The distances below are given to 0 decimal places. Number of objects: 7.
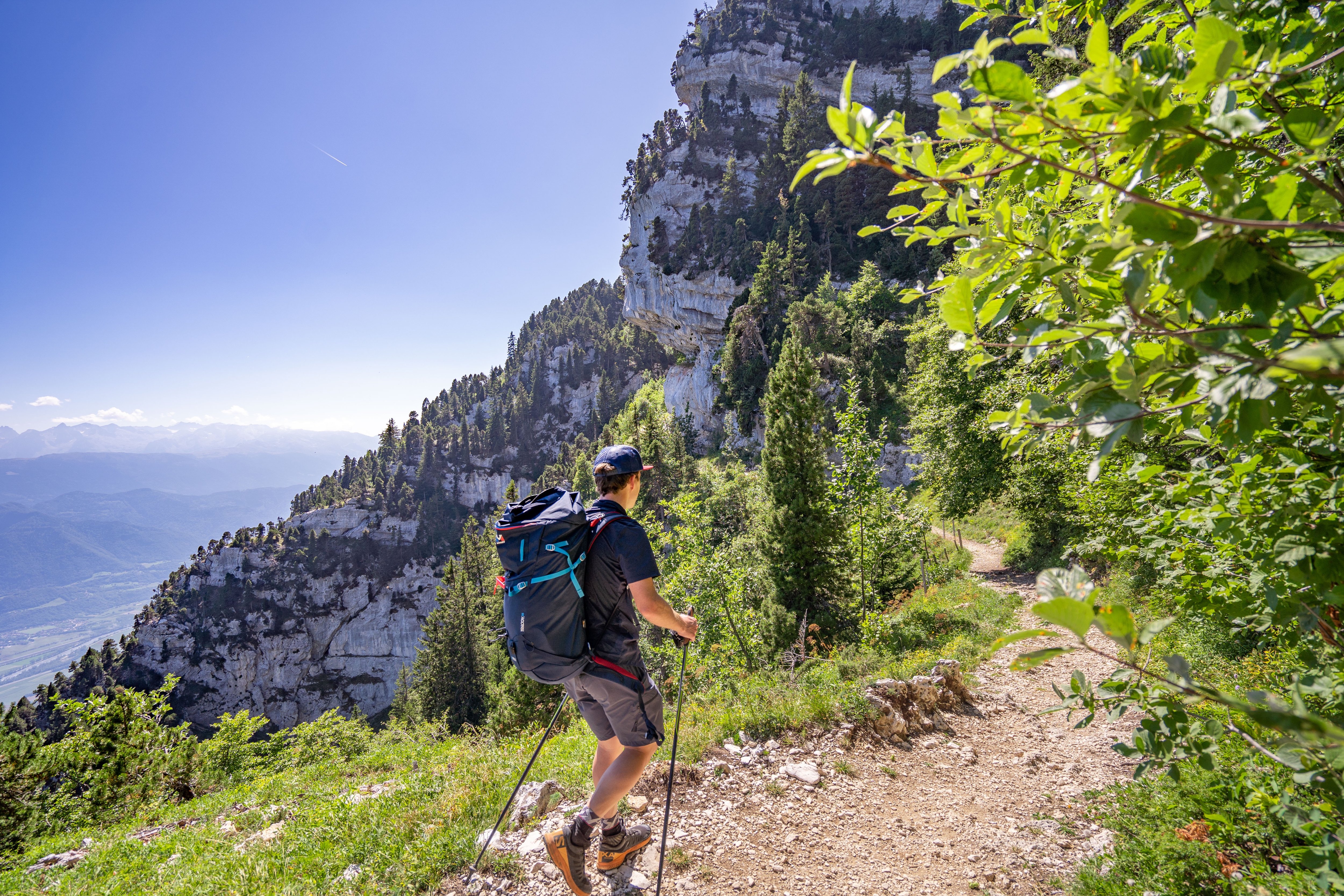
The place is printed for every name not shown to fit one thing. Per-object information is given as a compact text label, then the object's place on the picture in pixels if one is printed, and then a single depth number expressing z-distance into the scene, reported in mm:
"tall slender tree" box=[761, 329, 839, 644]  12180
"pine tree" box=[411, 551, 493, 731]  41469
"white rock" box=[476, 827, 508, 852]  3967
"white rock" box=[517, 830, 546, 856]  3920
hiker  3002
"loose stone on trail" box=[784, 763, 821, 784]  4684
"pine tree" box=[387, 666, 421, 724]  42625
